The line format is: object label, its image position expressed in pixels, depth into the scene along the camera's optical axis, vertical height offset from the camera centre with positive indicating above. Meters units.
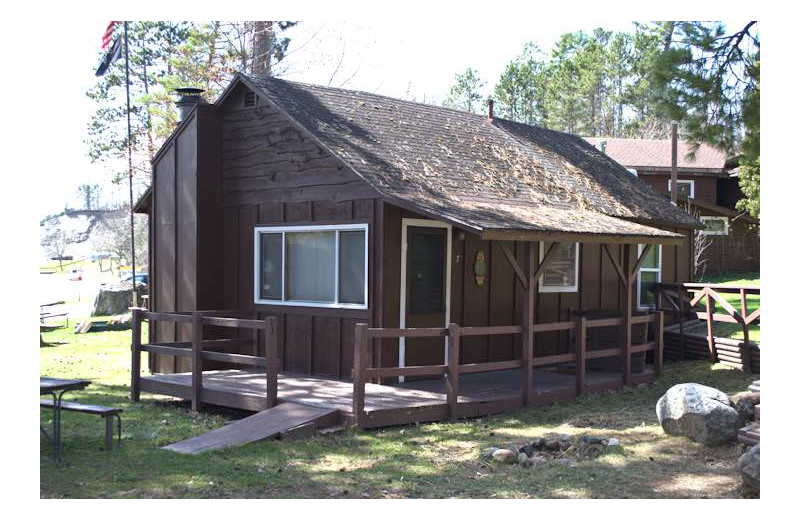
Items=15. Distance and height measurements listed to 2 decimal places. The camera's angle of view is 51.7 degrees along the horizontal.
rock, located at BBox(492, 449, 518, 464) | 7.49 -1.76
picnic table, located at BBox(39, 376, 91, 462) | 7.17 -1.12
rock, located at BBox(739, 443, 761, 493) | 6.15 -1.53
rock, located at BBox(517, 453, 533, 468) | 7.37 -1.77
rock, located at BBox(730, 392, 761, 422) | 8.13 -1.42
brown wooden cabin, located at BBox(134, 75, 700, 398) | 10.80 +0.50
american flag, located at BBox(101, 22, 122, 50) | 22.50 +6.22
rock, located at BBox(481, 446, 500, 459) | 7.68 -1.77
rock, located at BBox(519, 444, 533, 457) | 7.75 -1.76
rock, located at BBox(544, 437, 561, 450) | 7.93 -1.74
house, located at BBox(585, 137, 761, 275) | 29.45 +2.87
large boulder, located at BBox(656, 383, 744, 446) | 7.89 -1.47
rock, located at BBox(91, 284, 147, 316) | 25.31 -1.22
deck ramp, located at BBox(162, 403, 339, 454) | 8.04 -1.70
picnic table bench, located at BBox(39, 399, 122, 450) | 7.66 -1.39
